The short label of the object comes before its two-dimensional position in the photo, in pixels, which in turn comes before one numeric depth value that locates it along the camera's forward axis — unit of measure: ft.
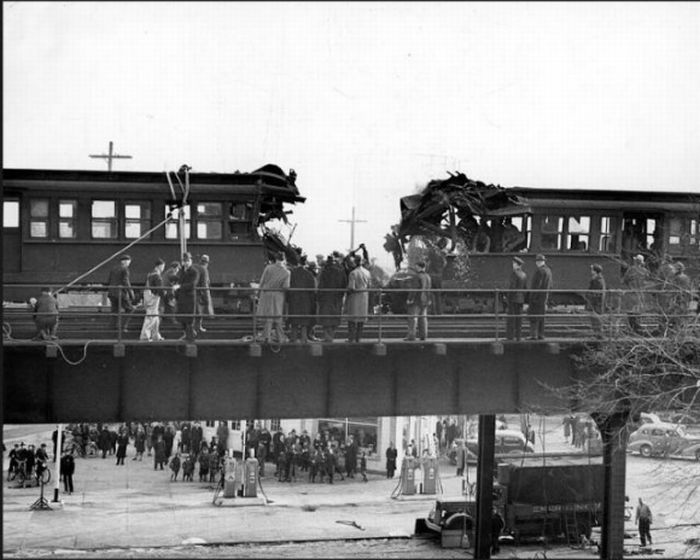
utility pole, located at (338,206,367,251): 181.72
